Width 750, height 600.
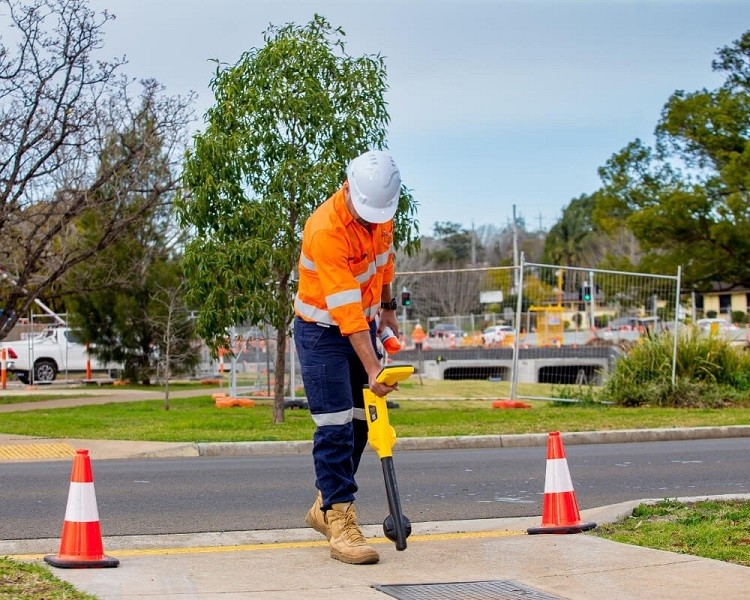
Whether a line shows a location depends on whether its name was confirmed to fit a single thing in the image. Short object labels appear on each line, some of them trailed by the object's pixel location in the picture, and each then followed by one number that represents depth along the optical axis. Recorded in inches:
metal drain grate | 199.8
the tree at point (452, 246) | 3580.2
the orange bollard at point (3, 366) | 1144.2
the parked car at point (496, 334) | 835.6
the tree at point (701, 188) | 1445.6
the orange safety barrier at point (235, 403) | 784.0
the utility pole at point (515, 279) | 769.4
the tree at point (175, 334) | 976.9
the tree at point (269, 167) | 594.9
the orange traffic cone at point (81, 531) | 224.7
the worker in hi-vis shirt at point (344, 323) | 231.1
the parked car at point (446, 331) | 961.2
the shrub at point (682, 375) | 758.5
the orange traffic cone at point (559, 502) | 264.7
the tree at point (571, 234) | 3543.3
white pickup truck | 1211.9
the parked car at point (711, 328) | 813.9
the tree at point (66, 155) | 773.3
